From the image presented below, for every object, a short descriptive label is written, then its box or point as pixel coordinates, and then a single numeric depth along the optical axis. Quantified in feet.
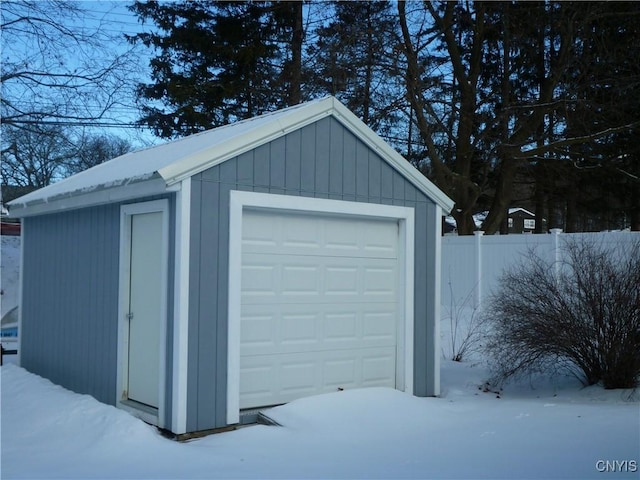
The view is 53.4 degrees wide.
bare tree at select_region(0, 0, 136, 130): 38.27
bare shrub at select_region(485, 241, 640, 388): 23.59
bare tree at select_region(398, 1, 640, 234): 55.06
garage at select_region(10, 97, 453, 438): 19.77
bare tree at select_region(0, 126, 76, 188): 47.31
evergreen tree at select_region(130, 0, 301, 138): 65.21
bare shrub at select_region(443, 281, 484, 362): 34.91
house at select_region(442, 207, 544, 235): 151.65
